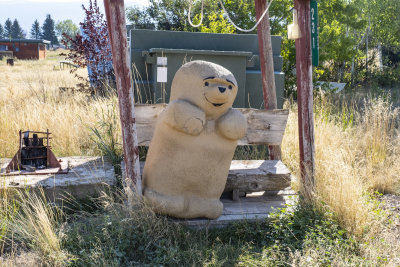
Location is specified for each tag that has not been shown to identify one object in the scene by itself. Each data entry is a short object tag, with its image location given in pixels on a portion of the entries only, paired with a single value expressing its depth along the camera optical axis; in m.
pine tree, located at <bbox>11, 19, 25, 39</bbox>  77.81
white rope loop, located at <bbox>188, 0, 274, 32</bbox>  4.48
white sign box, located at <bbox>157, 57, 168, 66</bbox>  5.35
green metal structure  5.89
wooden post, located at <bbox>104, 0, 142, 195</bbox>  3.45
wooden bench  4.32
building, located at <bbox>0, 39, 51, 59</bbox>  39.34
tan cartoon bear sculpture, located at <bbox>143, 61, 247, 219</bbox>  3.54
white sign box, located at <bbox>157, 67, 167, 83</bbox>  5.23
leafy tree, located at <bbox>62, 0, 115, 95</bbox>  8.82
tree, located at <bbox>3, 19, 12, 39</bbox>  83.79
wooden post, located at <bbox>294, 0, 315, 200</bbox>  4.21
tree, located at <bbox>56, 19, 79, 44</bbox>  113.06
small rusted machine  4.49
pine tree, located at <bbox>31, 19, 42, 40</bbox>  85.79
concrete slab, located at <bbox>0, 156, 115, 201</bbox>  4.09
